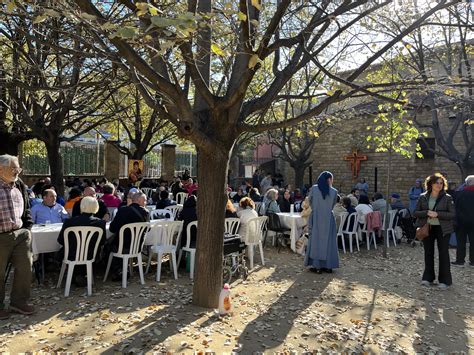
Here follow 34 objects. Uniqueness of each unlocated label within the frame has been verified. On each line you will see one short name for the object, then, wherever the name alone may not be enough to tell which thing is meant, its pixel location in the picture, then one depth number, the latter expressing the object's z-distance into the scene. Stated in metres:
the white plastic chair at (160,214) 8.66
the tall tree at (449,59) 11.17
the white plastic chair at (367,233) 9.84
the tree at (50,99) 7.71
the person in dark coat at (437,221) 6.46
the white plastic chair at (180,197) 12.62
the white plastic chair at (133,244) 5.96
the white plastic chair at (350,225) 9.37
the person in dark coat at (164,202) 9.43
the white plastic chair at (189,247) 6.64
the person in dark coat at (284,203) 10.39
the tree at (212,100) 4.00
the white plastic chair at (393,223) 10.20
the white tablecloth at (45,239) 5.71
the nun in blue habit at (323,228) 7.23
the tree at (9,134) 12.00
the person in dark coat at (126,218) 6.11
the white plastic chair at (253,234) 7.54
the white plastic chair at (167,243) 6.42
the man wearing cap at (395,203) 11.13
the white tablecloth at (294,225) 9.04
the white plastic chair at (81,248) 5.46
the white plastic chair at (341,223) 9.23
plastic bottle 4.75
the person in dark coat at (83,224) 5.55
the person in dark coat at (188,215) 6.82
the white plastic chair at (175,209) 9.20
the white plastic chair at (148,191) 16.08
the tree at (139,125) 15.37
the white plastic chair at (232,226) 7.23
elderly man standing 4.39
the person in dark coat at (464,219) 8.20
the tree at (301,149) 16.70
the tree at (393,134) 8.95
